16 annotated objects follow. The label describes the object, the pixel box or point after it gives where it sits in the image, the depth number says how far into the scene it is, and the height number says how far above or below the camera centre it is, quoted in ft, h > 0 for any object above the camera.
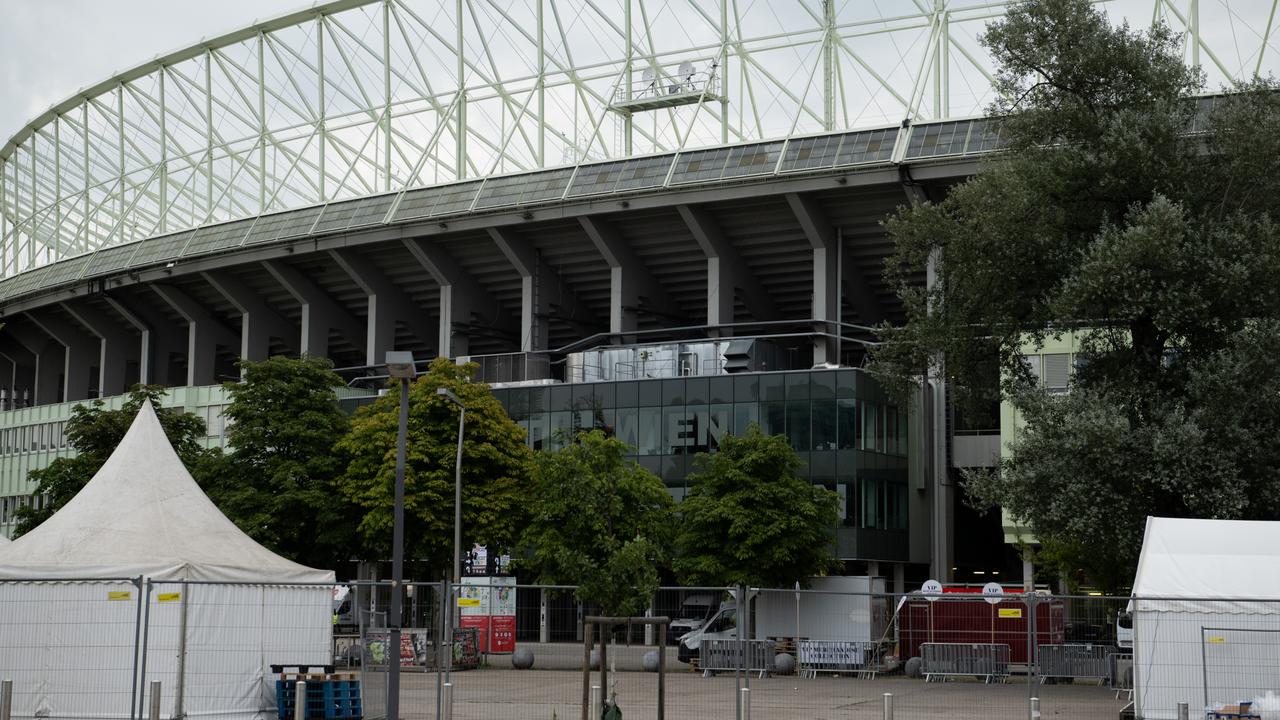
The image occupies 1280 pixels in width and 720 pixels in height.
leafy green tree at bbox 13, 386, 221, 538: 175.42 +12.66
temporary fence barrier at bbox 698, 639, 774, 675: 103.80 -7.38
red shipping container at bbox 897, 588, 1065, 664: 115.52 -5.59
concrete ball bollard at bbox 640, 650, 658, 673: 108.76 -8.28
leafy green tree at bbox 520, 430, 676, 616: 139.85 +3.78
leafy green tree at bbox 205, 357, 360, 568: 156.46 +8.67
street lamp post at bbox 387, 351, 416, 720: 67.46 +0.32
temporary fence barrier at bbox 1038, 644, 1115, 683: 100.58 -7.14
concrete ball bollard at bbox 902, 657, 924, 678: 112.16 -8.51
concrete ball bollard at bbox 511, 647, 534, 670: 95.71 -7.04
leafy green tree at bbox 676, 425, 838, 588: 146.82 +3.34
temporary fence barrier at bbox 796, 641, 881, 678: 105.09 -7.34
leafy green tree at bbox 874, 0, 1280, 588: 90.33 +18.09
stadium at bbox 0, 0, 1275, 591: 189.98 +44.88
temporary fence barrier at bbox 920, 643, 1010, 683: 107.65 -7.68
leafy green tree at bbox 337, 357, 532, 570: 153.69 +8.10
